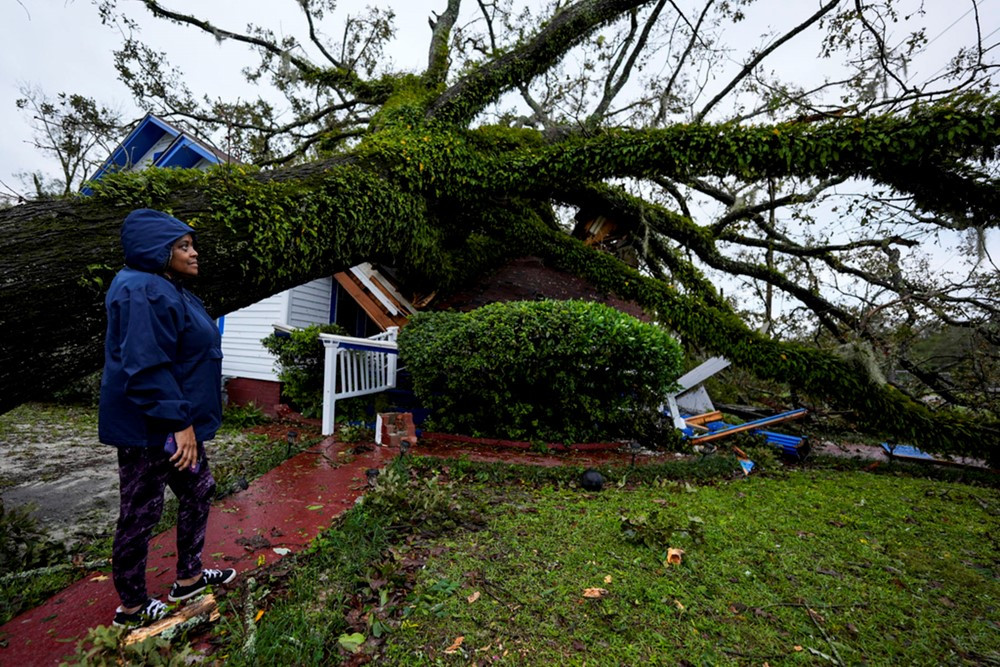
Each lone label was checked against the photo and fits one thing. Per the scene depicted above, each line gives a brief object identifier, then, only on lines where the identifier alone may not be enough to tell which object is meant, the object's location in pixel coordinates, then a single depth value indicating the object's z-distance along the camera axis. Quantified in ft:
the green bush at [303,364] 24.08
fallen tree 9.06
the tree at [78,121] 31.07
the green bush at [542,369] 17.42
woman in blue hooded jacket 6.23
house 28.07
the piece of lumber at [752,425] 20.84
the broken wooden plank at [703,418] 23.89
